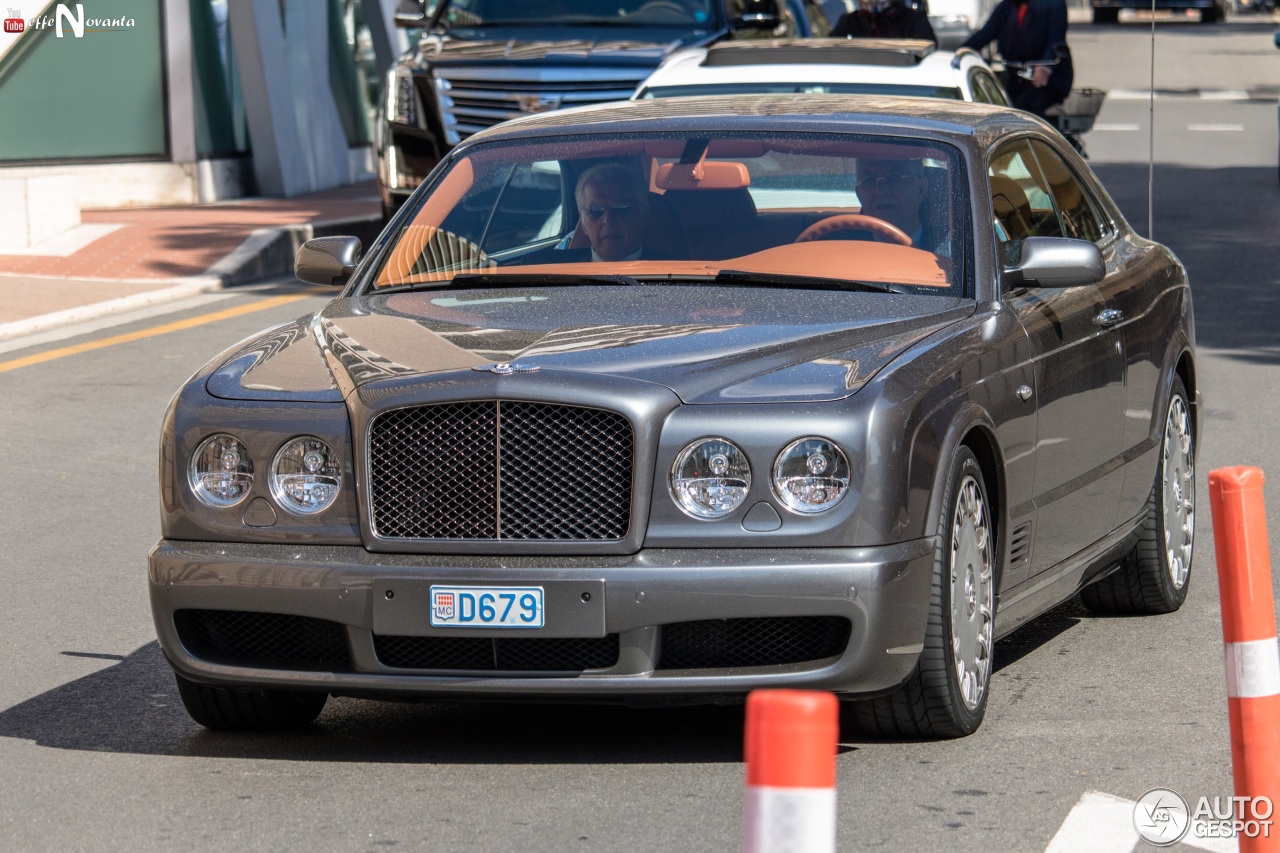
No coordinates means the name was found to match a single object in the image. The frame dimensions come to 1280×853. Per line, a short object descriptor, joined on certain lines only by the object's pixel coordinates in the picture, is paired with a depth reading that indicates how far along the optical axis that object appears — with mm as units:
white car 22531
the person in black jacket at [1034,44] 33312
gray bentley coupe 10148
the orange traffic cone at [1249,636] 8062
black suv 32062
